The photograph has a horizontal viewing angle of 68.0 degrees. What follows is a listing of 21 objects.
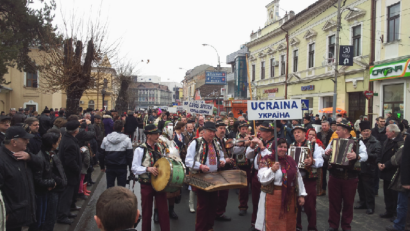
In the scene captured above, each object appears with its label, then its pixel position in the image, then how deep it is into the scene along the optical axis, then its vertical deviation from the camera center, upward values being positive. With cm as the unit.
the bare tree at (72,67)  1136 +155
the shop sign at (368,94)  1678 +95
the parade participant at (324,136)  867 -73
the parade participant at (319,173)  711 -167
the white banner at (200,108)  1120 +4
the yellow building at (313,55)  1956 +473
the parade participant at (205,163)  512 -94
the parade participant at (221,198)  631 -186
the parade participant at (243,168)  679 -138
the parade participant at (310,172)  544 -111
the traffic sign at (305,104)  1655 +35
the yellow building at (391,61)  1591 +275
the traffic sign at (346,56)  1793 +326
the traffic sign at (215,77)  3319 +351
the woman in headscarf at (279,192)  454 -124
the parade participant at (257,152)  557 -78
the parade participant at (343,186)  555 -138
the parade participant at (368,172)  701 -145
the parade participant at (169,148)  552 -74
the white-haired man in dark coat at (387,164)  658 -115
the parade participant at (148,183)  489 -123
